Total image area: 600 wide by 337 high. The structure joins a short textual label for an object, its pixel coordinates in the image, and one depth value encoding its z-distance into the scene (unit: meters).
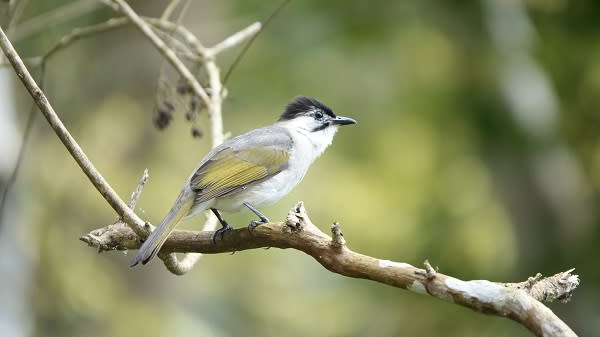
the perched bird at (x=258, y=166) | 8.55
